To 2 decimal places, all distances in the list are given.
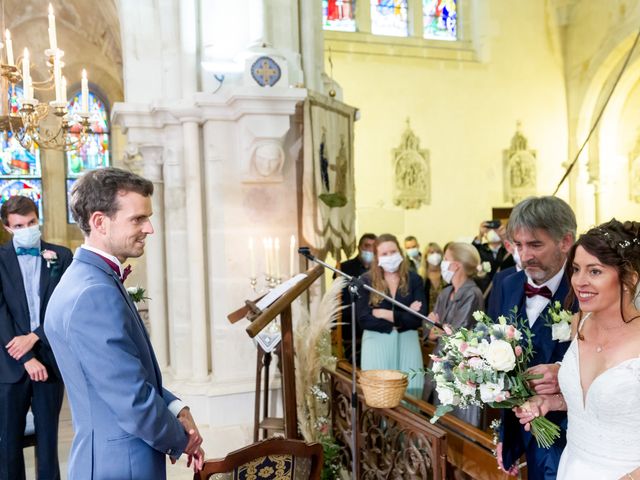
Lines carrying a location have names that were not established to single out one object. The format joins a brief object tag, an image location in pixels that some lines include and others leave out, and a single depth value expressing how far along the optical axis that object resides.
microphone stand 2.82
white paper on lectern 2.86
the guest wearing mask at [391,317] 4.05
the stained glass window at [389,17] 11.30
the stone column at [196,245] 4.45
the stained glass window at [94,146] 11.38
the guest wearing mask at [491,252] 5.68
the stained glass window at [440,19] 11.64
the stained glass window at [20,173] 10.95
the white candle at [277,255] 4.16
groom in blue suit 1.73
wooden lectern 2.95
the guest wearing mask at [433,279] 7.31
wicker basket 2.86
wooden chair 1.56
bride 1.73
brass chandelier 3.60
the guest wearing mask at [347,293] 5.21
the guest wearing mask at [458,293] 3.78
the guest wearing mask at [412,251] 7.92
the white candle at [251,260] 4.31
